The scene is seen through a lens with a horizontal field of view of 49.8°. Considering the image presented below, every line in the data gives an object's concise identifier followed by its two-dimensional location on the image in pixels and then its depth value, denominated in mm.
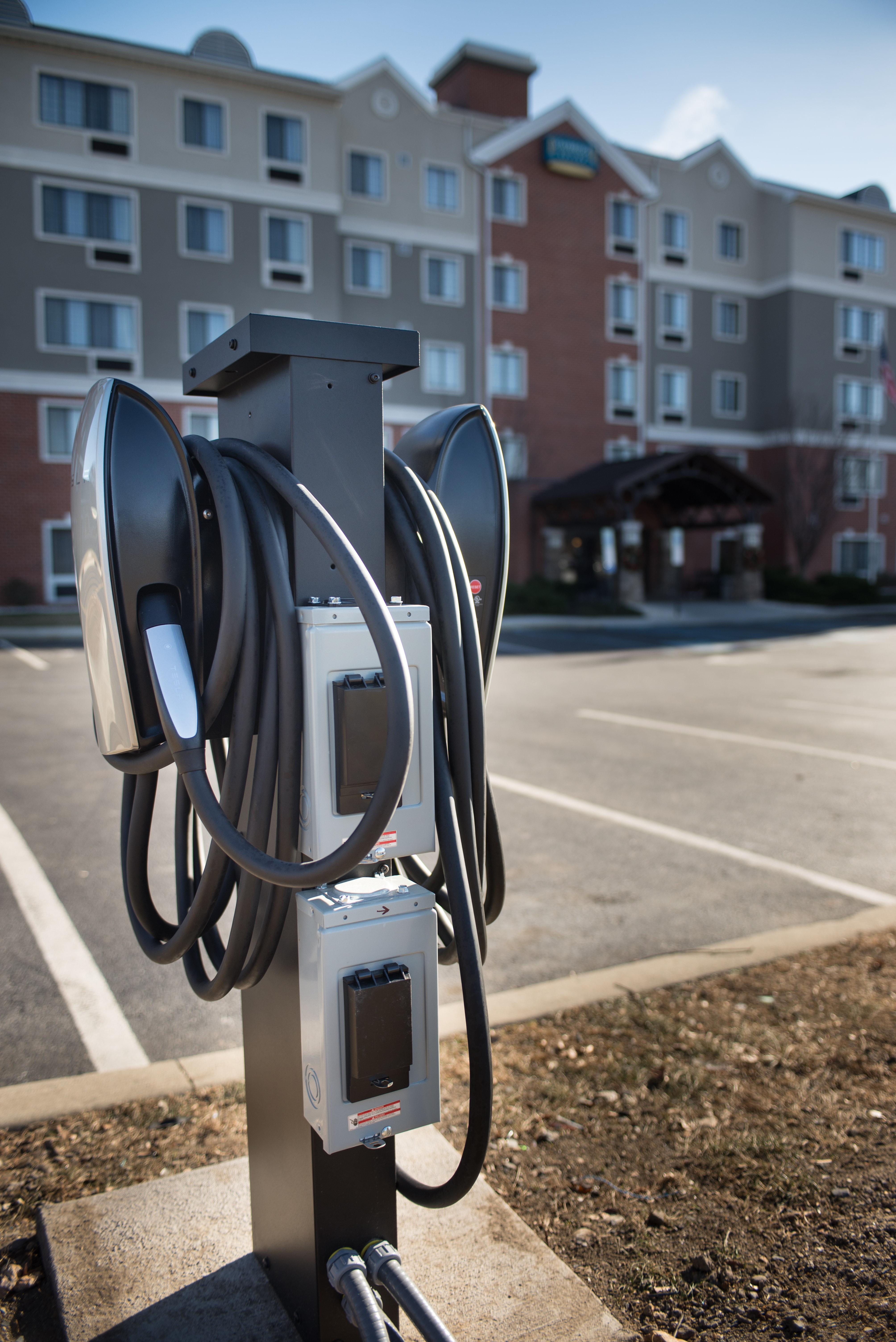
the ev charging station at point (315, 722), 1542
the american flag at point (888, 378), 30641
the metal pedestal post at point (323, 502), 1678
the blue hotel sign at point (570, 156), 31672
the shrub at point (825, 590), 33188
